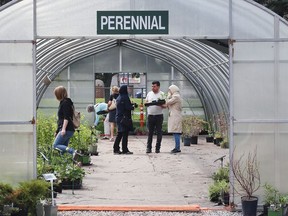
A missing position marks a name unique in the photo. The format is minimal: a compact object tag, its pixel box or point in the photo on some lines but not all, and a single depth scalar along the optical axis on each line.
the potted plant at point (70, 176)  10.70
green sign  9.12
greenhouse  9.07
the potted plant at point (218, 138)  19.54
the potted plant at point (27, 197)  8.18
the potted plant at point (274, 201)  8.42
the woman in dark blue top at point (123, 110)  15.52
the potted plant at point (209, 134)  20.83
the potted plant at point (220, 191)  9.43
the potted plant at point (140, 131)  24.23
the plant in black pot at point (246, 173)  8.88
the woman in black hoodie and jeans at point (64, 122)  12.02
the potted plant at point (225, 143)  18.30
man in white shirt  15.82
